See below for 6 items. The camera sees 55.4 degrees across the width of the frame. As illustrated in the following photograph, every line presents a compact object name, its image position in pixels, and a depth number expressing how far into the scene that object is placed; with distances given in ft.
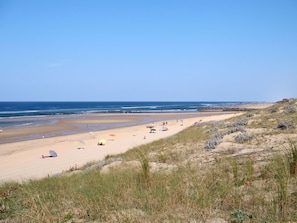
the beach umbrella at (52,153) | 48.83
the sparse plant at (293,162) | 16.44
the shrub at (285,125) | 38.12
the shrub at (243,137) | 35.12
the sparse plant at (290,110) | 52.47
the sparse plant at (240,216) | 11.73
